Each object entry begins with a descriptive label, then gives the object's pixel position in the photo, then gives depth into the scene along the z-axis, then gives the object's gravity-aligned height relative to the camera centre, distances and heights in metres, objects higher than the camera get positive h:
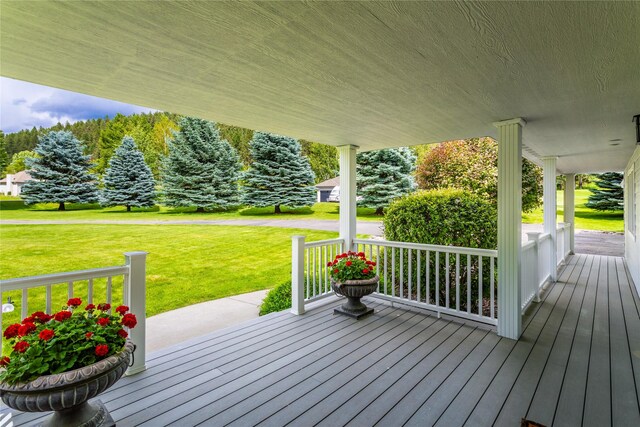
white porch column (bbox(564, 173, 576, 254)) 8.82 +0.43
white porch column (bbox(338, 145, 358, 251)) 5.03 +0.37
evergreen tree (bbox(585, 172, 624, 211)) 20.06 +1.62
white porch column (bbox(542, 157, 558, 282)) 6.00 +0.23
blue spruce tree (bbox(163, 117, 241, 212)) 16.73 +2.69
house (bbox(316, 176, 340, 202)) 24.47 +2.41
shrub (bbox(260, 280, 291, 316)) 4.90 -1.39
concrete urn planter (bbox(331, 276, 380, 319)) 3.96 -0.98
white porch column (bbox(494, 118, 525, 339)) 3.46 -0.08
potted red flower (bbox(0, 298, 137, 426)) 1.65 -0.85
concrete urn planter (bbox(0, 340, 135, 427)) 1.64 -0.98
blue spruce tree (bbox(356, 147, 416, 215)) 13.98 +2.07
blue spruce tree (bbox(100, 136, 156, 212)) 17.25 +2.14
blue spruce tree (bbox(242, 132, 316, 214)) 16.25 +2.27
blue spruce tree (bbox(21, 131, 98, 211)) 15.20 +2.34
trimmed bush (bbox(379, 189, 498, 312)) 4.81 -0.17
